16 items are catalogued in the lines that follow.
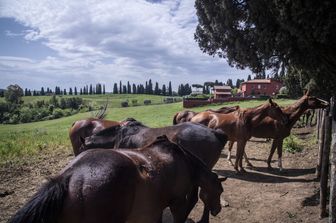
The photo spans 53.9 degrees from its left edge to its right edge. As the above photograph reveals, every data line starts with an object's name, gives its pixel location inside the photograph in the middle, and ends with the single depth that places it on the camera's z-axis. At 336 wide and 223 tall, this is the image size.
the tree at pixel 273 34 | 4.99
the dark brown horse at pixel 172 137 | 6.26
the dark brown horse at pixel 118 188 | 3.17
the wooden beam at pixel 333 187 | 5.31
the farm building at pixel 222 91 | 71.12
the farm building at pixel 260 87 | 73.44
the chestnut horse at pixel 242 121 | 10.66
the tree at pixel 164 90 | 152.95
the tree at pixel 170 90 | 155.00
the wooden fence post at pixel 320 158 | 8.14
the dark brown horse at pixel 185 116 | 12.62
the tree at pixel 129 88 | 175.38
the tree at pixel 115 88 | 176.75
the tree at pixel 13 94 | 107.06
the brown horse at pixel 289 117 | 10.99
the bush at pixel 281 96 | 46.14
